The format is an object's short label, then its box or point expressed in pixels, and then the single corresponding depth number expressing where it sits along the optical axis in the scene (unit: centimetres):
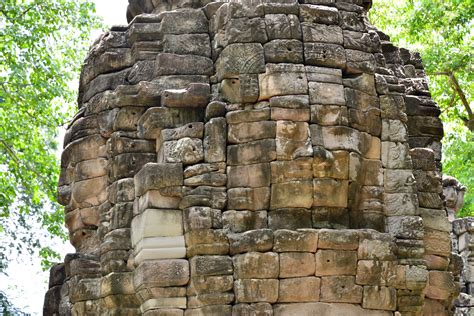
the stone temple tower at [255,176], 933
